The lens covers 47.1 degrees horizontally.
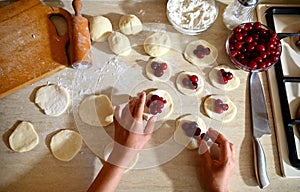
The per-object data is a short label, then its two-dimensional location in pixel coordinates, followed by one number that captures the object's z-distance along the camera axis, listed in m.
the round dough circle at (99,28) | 1.20
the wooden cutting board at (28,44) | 1.14
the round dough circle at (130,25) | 1.22
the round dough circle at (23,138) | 1.08
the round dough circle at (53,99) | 1.13
